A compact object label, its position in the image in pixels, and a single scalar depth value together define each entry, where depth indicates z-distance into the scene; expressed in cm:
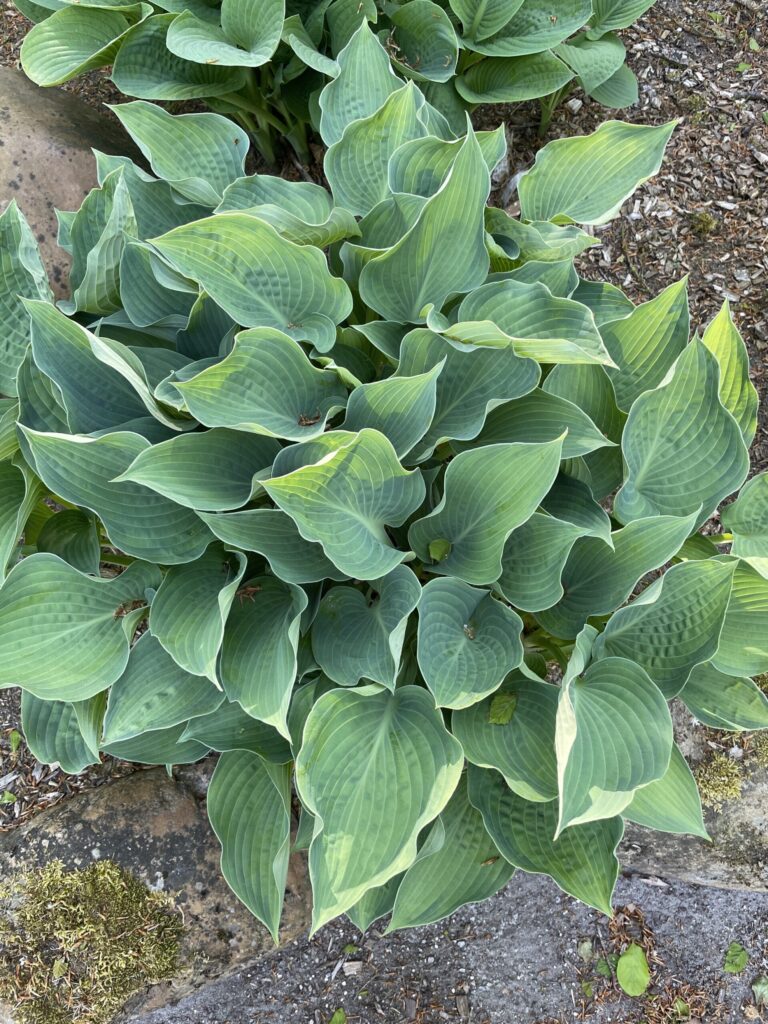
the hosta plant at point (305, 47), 208
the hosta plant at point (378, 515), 140
